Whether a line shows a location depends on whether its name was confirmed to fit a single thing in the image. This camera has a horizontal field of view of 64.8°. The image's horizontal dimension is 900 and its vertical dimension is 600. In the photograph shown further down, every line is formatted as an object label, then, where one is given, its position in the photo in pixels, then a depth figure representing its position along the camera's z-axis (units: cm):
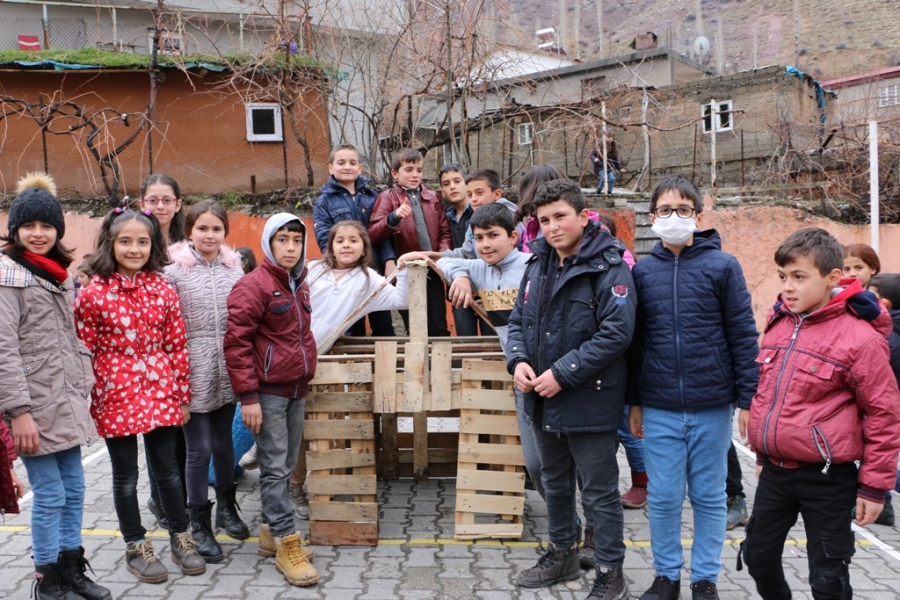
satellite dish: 3472
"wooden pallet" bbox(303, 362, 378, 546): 421
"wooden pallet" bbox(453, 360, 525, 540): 425
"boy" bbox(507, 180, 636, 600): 329
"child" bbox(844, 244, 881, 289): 491
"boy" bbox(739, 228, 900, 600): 272
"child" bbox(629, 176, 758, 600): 325
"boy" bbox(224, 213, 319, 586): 374
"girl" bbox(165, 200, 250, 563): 400
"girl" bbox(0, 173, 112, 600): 322
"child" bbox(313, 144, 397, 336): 546
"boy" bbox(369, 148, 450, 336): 550
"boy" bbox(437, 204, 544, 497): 425
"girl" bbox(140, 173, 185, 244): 430
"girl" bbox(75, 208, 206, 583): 359
